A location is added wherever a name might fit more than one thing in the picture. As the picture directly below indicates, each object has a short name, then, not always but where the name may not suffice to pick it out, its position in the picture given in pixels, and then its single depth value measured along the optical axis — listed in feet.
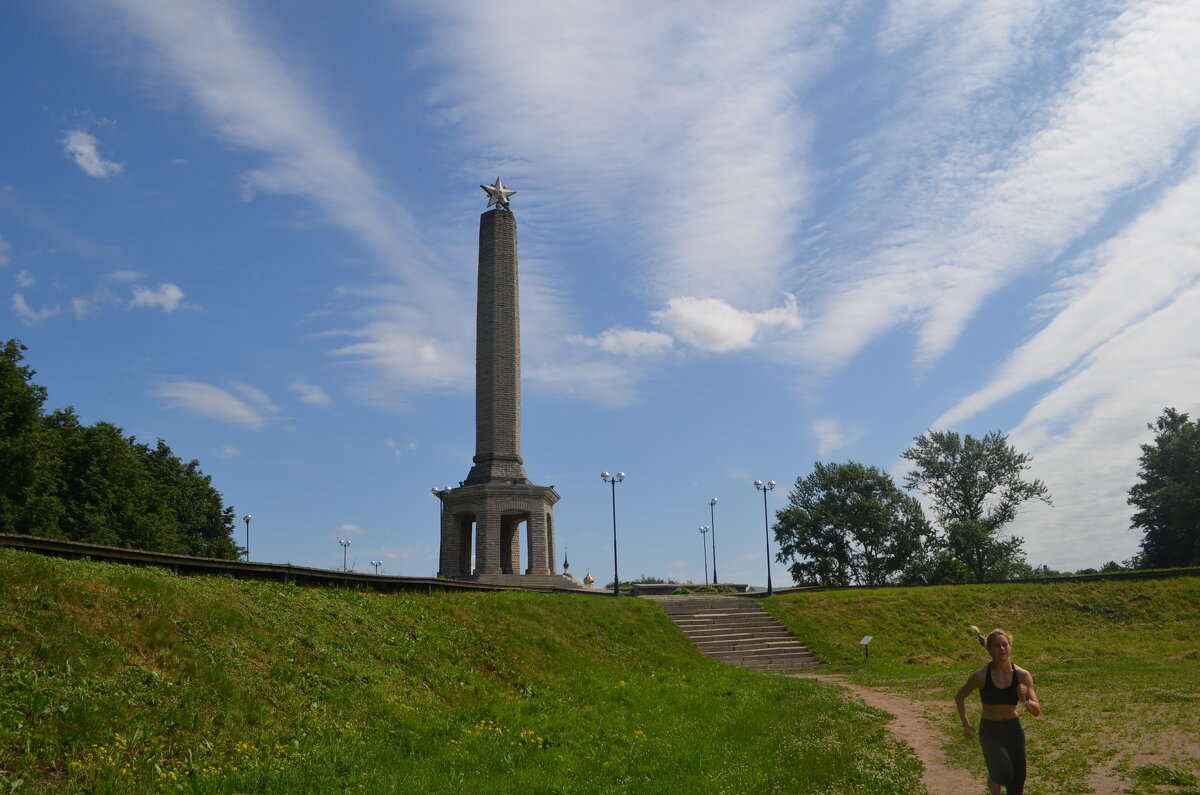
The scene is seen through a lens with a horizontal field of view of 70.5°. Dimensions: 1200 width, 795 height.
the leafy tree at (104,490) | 135.95
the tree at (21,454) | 112.27
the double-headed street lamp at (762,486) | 148.87
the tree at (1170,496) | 183.62
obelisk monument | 144.46
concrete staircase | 102.78
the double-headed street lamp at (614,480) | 139.64
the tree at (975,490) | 218.59
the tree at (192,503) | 173.06
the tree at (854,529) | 222.69
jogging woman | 26.40
